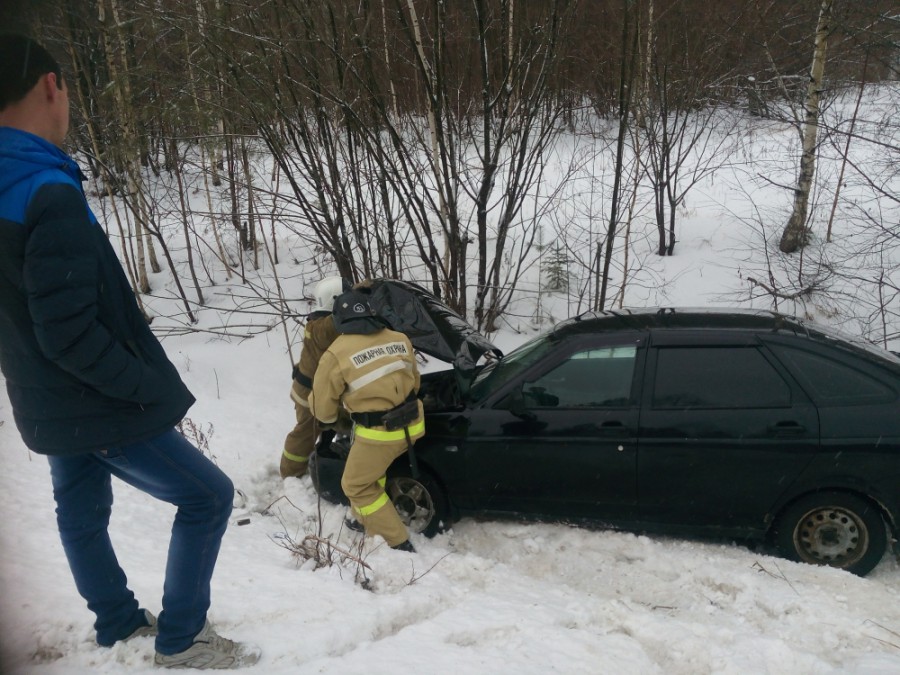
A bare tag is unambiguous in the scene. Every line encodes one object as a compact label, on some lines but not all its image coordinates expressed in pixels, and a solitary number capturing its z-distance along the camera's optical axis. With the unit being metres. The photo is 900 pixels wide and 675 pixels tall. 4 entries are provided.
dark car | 3.89
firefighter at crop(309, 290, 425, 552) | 4.08
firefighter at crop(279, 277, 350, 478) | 5.04
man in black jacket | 2.05
